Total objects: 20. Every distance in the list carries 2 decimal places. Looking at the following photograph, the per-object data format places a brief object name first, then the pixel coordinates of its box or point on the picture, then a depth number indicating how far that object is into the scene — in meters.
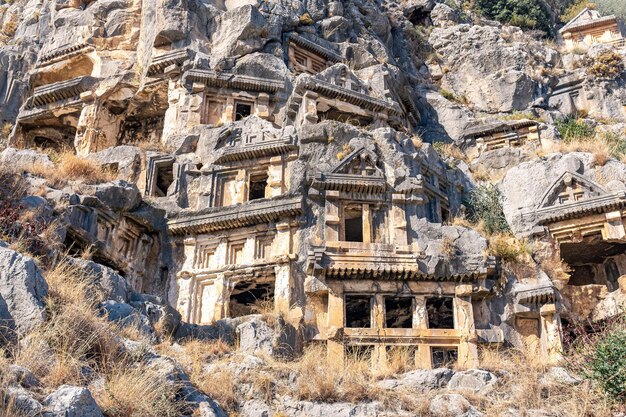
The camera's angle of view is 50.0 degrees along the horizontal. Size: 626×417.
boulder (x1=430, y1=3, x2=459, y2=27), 43.31
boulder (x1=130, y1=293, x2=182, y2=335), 13.67
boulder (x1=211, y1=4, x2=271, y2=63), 29.73
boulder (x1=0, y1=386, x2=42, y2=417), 6.78
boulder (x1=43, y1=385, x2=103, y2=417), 7.08
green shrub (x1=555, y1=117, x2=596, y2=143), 30.33
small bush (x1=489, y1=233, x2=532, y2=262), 20.58
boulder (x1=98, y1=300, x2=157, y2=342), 10.84
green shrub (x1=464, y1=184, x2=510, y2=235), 23.09
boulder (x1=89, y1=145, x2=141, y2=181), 24.56
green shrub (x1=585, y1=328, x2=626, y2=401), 11.06
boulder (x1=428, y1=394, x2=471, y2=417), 11.00
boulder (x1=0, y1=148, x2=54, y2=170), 20.83
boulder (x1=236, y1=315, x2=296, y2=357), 16.09
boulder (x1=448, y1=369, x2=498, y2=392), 12.25
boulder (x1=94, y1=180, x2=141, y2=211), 20.67
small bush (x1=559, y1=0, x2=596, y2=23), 49.09
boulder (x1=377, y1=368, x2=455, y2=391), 12.51
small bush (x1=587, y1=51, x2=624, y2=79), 37.09
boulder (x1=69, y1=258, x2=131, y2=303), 12.30
